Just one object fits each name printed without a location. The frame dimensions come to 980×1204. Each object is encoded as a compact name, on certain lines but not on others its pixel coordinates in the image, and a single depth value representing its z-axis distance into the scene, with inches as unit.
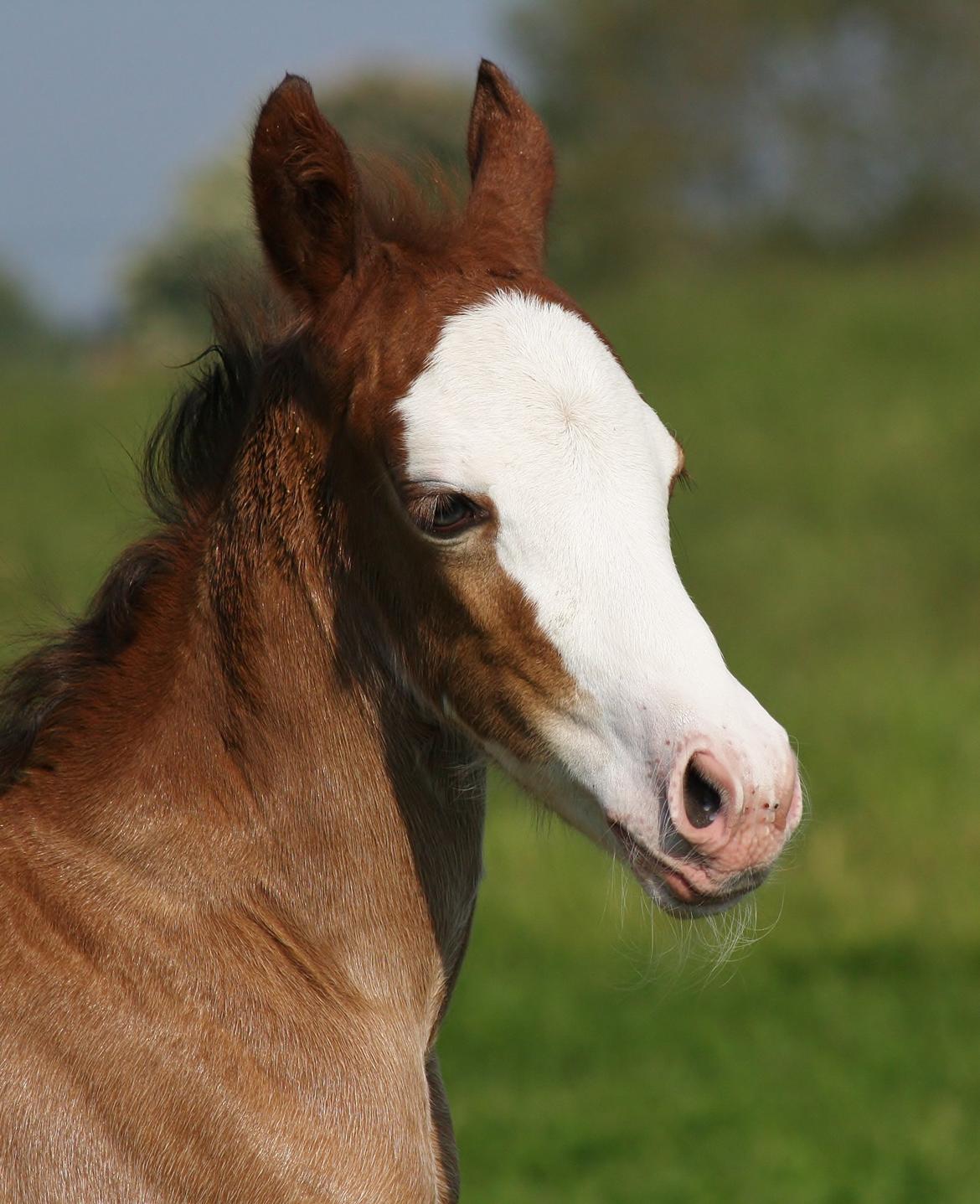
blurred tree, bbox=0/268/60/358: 2365.9
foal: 186.7
